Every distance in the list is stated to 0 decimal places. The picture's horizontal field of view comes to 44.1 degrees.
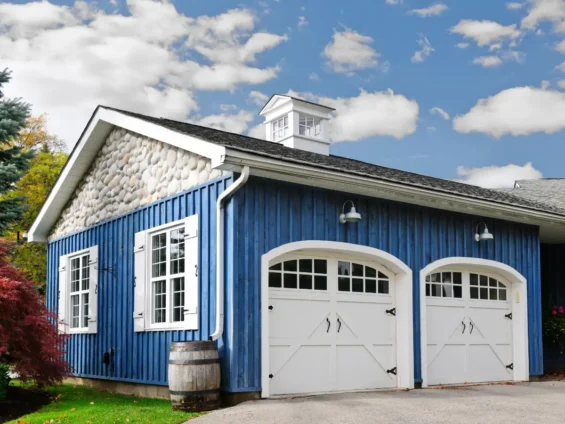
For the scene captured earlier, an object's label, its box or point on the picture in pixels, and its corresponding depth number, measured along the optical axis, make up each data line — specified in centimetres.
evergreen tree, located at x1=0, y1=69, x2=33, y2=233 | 1334
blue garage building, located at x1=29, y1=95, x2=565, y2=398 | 878
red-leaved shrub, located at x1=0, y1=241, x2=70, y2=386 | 907
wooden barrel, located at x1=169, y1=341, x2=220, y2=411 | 800
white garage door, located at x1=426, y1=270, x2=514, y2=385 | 1105
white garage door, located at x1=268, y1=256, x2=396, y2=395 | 910
